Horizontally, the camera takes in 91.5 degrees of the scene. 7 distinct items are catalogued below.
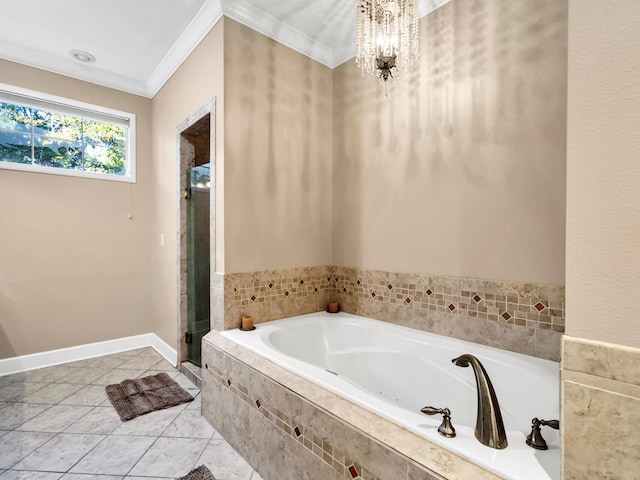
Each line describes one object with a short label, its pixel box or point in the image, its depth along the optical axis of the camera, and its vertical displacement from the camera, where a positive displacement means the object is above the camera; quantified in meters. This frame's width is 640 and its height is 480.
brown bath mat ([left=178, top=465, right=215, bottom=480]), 1.53 -1.20
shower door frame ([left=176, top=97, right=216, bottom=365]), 2.74 -0.03
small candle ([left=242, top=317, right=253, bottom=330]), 2.11 -0.60
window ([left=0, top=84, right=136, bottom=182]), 2.78 +0.95
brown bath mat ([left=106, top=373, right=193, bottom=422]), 2.16 -1.21
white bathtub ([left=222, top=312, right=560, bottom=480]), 0.92 -0.70
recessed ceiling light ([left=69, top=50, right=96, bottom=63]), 2.73 +1.60
